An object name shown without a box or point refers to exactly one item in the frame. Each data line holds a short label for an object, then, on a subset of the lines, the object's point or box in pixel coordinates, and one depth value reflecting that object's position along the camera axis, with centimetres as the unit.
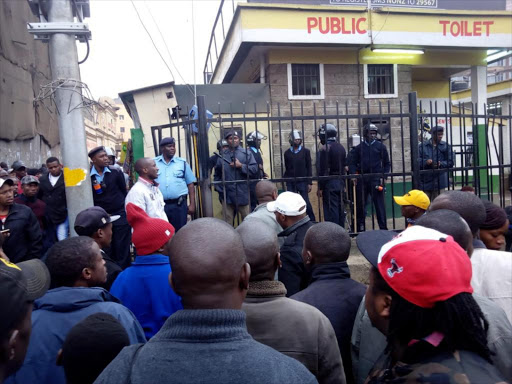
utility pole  395
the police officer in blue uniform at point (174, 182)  594
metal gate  487
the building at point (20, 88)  1002
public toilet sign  1064
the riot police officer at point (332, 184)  637
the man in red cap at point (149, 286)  260
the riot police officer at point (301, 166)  661
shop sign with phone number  1177
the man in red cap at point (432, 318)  119
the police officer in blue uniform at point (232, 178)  631
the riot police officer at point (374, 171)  639
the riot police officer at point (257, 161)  607
